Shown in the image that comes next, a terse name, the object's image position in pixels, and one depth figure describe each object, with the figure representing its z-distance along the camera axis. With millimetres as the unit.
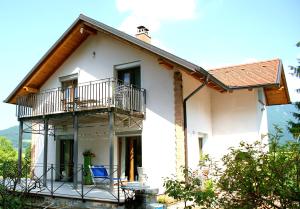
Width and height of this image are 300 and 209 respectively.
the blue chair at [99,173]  11789
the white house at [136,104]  12359
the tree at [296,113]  21844
